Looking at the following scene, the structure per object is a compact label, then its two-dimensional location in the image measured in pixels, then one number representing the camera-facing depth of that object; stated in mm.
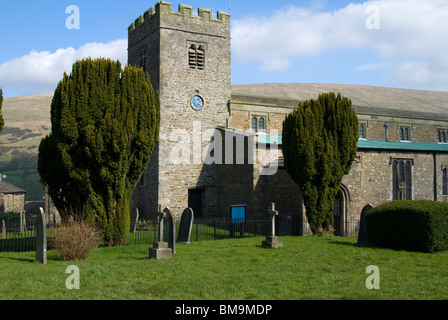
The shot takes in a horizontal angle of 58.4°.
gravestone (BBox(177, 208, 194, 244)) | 15352
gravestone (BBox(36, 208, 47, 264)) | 11156
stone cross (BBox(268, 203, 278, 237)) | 14180
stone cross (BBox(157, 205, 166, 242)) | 11955
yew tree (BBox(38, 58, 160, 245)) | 14062
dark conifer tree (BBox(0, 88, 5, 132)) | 11773
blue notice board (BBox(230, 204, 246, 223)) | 22891
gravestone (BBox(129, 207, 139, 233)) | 20675
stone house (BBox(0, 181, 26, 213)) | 34219
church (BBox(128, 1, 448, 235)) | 22078
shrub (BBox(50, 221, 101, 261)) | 11273
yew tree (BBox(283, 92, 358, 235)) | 17375
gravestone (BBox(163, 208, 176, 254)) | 12635
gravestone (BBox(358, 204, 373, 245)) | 14670
